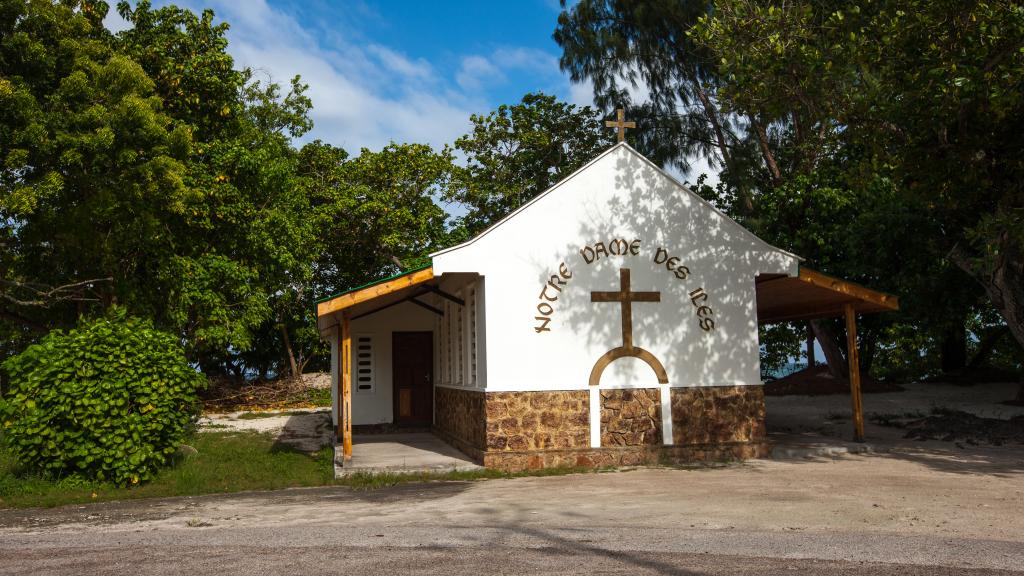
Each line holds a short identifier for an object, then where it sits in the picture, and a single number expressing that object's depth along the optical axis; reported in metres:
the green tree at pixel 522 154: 27.69
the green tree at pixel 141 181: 15.33
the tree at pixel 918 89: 11.20
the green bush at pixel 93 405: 10.79
